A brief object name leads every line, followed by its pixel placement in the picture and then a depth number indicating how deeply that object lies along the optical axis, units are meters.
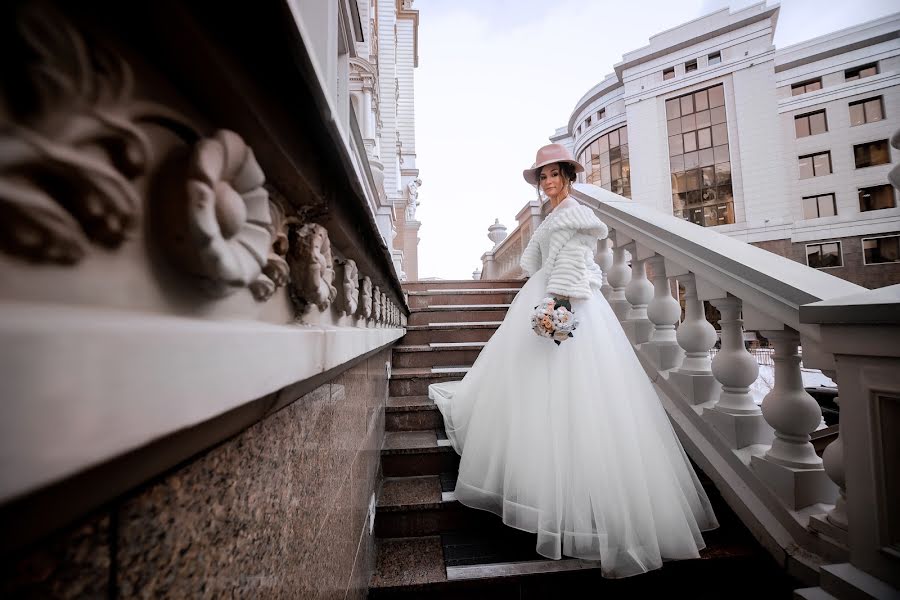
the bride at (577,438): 1.54
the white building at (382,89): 3.59
